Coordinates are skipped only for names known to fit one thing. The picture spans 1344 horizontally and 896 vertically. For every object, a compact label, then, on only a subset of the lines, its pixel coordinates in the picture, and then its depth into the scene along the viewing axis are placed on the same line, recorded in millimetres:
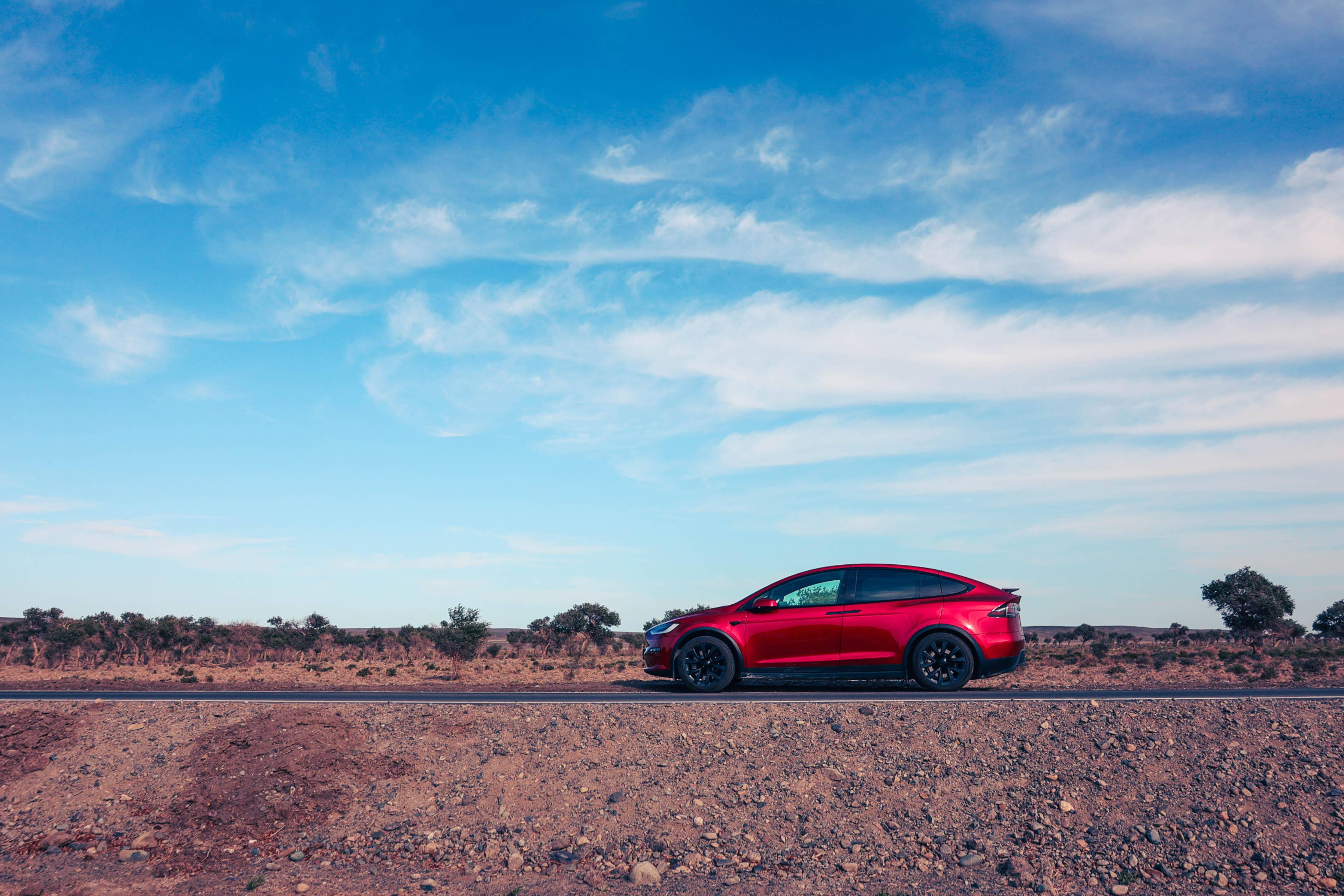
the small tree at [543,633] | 50156
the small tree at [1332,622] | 50969
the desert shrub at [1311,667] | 22344
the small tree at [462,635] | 38656
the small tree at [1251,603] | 49969
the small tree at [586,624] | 50219
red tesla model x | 12836
